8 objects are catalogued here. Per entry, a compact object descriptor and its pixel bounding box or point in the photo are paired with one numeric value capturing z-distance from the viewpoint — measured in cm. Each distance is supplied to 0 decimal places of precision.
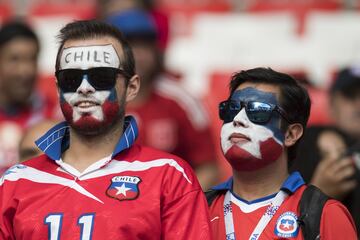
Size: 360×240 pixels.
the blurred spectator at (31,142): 1302
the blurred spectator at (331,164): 1230
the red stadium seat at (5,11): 2178
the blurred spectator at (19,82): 1741
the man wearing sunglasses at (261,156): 1009
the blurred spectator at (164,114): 1622
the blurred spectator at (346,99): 1534
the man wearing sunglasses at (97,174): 960
